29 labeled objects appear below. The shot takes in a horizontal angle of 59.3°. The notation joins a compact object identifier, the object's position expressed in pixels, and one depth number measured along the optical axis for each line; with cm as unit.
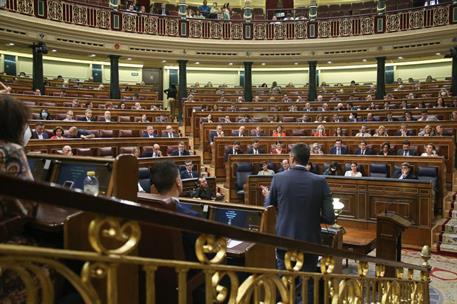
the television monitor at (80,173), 194
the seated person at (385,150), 788
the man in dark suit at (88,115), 892
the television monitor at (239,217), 277
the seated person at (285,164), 730
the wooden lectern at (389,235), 462
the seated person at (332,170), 742
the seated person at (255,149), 869
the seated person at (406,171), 650
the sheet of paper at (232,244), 248
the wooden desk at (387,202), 601
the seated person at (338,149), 830
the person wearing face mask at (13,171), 101
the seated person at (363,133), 901
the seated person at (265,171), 749
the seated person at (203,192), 619
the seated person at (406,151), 771
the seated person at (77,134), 772
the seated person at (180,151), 823
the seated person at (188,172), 724
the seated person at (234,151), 863
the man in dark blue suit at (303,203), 273
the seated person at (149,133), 912
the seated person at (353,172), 702
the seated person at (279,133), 968
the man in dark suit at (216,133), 970
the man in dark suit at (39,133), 719
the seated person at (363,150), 808
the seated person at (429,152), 732
